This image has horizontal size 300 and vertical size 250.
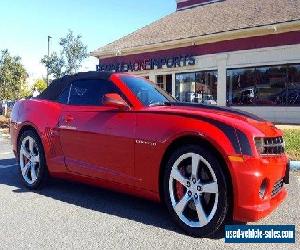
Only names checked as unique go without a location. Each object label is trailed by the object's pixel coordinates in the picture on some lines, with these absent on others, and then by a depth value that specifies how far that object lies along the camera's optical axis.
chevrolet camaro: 3.50
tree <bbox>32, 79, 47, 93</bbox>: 80.53
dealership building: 16.42
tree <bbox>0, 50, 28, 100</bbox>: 45.12
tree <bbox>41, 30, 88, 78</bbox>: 34.12
